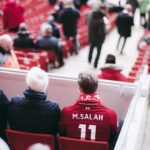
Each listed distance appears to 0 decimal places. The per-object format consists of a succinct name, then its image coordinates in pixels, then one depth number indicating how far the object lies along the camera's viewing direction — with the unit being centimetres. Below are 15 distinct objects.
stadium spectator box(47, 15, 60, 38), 1501
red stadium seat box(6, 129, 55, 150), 548
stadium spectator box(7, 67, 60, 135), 567
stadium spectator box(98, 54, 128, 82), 858
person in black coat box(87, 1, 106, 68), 1315
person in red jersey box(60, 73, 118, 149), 559
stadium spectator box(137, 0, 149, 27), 1963
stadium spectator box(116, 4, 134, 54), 1562
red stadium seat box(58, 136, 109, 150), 531
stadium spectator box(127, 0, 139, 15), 2022
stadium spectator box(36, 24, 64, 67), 1325
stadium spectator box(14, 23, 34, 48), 1323
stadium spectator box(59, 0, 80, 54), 1511
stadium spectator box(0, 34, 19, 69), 872
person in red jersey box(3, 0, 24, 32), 1637
